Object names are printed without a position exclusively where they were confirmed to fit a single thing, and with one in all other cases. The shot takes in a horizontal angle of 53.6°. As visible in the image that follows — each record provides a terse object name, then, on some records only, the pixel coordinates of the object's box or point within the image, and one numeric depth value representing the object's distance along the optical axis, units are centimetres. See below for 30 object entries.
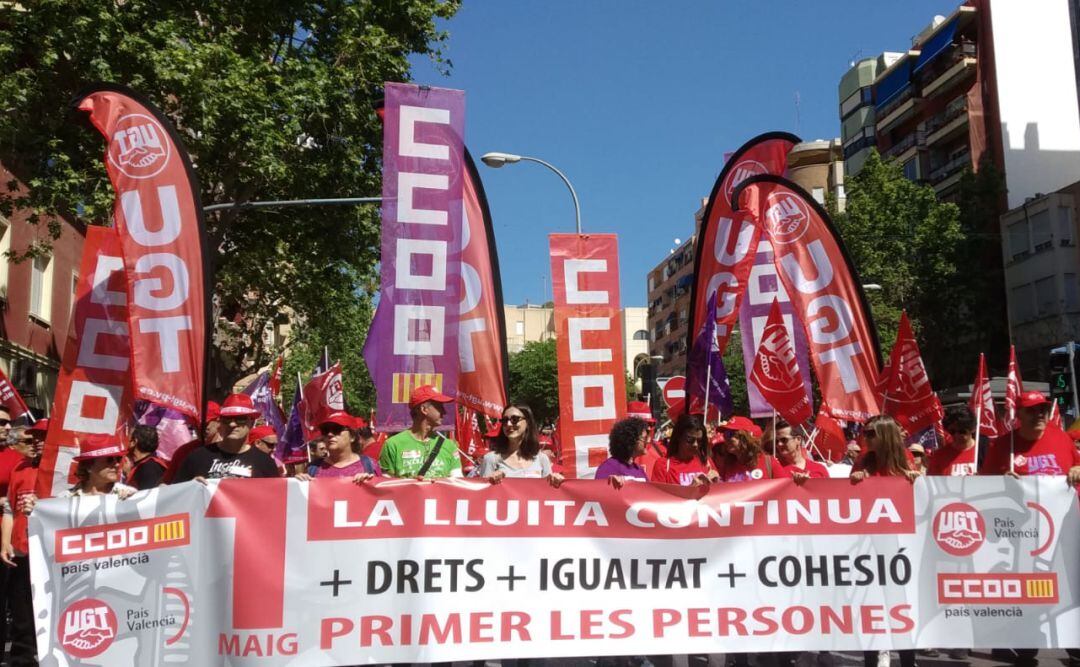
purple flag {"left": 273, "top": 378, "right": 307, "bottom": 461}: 1431
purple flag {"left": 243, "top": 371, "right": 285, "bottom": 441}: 1462
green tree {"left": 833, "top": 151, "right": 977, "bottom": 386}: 4203
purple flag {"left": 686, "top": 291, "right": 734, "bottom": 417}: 945
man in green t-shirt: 664
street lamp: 2148
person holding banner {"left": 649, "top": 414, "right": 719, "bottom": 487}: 706
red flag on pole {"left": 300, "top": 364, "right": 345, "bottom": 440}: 1387
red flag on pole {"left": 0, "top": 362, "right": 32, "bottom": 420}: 1005
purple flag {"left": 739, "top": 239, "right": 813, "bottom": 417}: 1050
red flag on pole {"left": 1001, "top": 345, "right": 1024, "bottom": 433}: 766
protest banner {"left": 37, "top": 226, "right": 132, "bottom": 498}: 745
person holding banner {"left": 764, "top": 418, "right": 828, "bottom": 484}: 810
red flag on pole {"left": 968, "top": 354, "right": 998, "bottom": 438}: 1039
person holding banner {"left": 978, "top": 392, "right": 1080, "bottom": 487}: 700
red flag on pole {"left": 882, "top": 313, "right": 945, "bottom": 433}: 1082
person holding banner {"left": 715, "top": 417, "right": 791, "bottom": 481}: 752
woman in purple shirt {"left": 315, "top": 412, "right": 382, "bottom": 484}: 665
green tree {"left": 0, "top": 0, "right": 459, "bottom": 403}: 1662
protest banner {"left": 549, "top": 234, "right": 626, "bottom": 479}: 851
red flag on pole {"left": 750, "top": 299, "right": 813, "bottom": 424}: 964
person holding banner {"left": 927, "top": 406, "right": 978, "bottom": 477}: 764
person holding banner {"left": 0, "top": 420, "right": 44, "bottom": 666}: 738
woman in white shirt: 678
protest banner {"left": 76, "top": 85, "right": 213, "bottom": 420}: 689
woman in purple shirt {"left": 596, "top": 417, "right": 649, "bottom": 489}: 670
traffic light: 1906
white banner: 579
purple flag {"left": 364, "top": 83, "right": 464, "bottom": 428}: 753
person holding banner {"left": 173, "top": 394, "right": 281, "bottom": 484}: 628
